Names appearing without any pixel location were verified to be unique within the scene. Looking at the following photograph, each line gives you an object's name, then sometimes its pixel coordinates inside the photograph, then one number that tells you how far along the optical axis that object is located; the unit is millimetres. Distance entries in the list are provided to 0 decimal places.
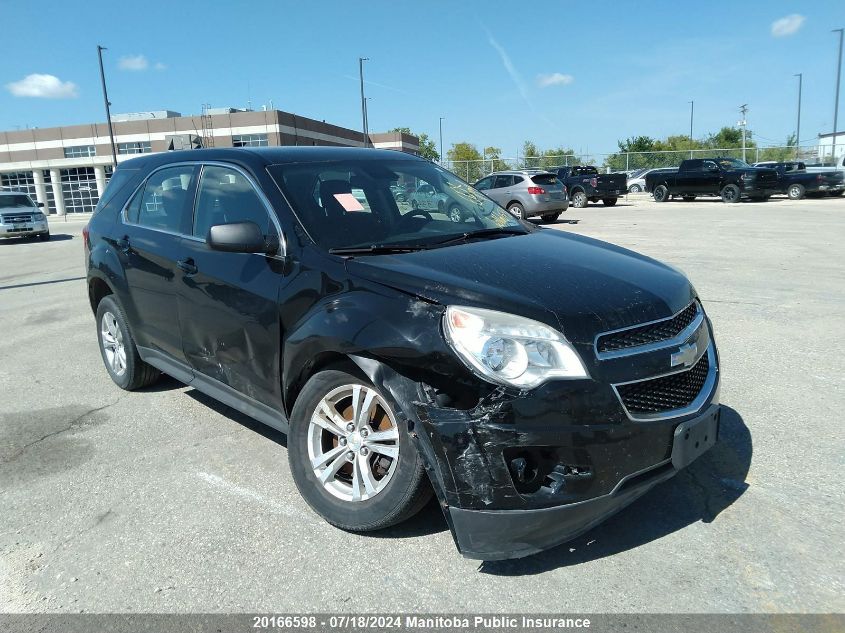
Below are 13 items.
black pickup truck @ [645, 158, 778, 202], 26469
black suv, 2447
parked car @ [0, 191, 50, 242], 20734
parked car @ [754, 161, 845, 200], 27078
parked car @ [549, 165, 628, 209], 26516
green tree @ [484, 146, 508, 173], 45344
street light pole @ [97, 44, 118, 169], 39969
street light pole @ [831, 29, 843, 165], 46031
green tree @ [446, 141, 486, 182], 45625
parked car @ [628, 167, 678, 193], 39906
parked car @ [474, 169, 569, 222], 19797
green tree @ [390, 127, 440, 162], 96962
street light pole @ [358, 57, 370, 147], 39562
